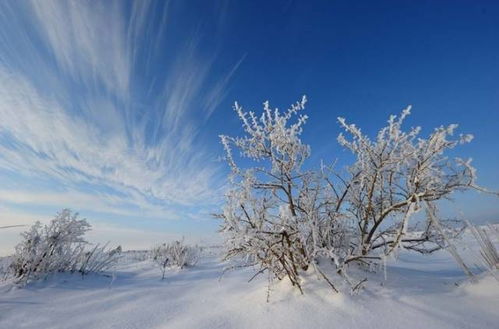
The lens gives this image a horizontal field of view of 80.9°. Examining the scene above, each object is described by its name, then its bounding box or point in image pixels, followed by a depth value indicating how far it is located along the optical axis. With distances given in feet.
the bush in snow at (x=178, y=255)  22.56
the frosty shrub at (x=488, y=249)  8.45
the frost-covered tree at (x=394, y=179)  8.62
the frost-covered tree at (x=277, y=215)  8.99
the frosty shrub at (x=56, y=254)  13.75
